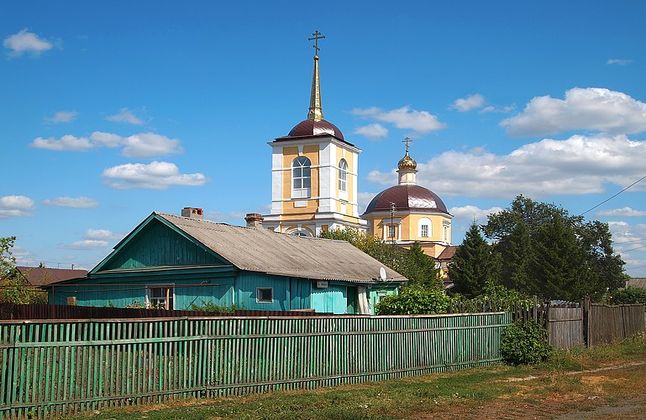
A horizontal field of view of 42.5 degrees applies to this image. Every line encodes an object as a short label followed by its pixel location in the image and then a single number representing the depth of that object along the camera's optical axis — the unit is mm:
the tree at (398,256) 53906
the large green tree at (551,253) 63938
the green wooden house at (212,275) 27859
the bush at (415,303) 21531
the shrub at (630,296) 70500
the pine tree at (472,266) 69312
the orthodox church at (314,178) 73625
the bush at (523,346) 21875
